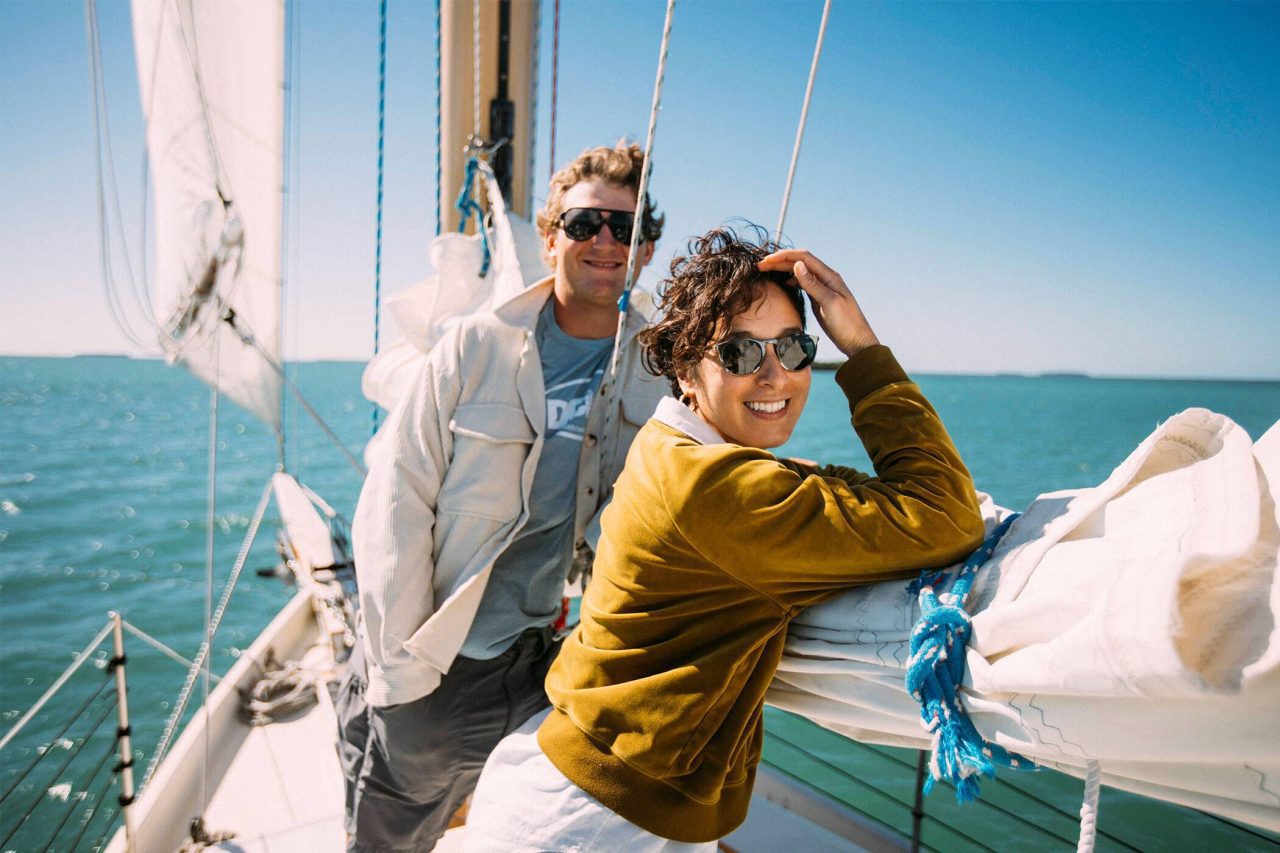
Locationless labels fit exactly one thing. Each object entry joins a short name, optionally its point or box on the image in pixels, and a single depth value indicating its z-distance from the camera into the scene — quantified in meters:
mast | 2.65
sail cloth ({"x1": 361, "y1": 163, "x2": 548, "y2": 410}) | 2.37
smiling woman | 1.02
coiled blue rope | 0.93
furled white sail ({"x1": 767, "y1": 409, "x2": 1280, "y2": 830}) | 0.72
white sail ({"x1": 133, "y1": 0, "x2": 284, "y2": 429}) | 2.92
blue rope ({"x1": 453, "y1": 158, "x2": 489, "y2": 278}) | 2.73
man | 1.73
